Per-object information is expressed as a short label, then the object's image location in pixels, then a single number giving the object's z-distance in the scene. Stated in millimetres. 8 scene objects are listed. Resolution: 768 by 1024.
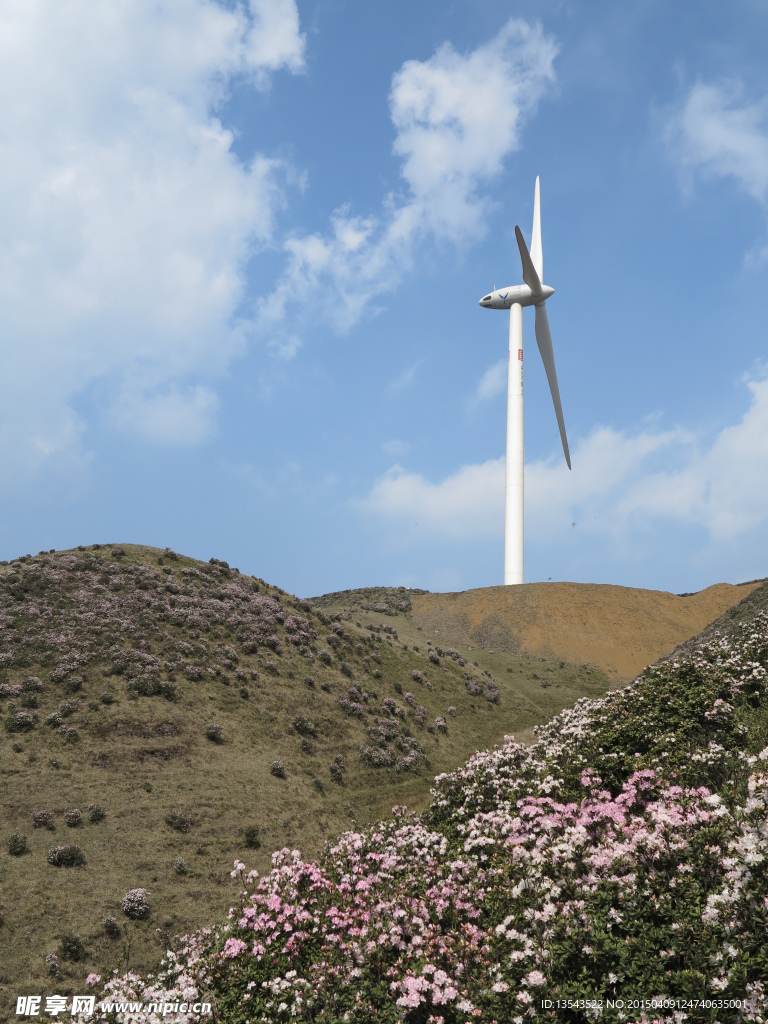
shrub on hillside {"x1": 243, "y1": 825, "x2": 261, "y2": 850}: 26328
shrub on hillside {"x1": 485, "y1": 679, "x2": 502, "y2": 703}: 54975
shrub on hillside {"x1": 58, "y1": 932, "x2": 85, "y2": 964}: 18797
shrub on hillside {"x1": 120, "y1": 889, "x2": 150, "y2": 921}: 20938
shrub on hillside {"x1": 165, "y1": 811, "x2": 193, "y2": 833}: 26219
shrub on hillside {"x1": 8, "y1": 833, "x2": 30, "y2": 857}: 22791
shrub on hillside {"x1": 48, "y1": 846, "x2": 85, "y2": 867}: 22703
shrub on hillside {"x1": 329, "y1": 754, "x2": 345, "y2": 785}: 34500
